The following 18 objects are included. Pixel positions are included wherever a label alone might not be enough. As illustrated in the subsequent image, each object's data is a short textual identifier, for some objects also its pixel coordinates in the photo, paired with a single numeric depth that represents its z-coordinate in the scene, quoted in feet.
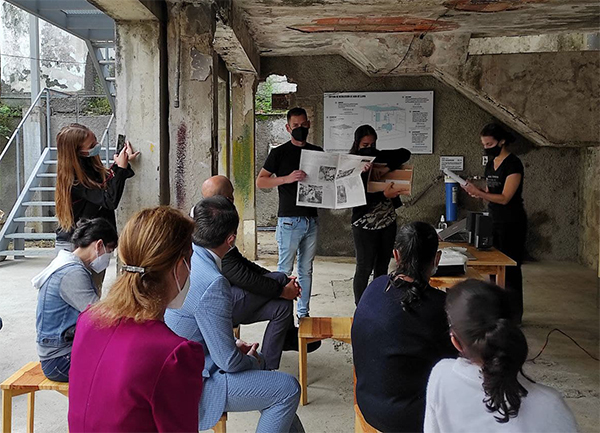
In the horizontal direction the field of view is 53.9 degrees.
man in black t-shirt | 14.02
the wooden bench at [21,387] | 8.01
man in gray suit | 7.21
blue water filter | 25.07
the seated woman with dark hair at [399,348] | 6.48
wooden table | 12.37
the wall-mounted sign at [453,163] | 25.29
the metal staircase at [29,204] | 25.25
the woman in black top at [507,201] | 14.30
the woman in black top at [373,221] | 13.96
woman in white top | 4.48
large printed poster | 25.12
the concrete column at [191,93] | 12.65
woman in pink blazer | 4.45
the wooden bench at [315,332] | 10.11
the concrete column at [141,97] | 12.44
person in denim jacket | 8.04
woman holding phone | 10.94
